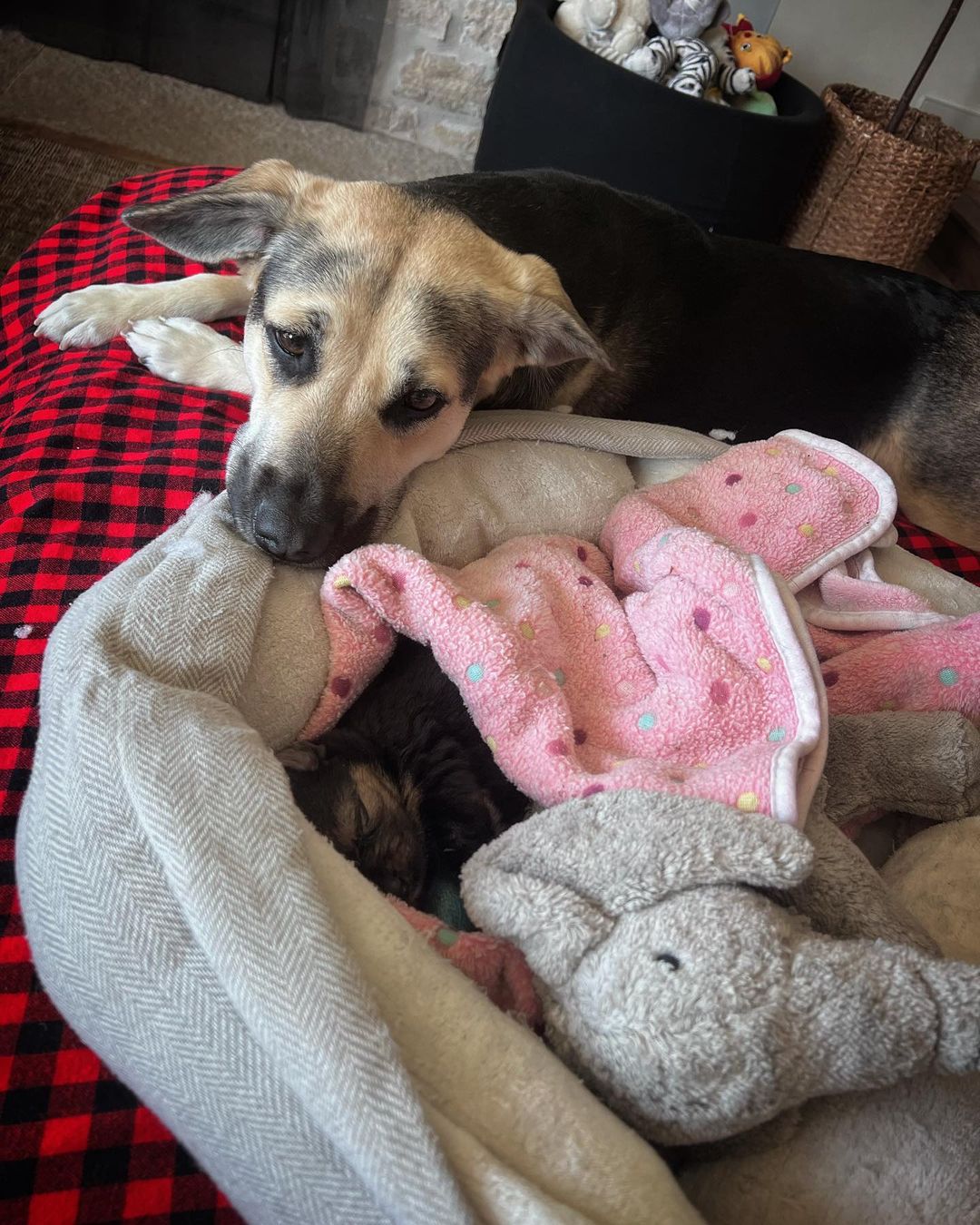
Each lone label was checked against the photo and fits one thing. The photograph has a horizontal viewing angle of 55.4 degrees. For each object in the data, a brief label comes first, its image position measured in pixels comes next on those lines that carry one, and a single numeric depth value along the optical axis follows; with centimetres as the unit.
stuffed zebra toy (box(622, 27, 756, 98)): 116
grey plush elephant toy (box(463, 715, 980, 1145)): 31
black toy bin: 108
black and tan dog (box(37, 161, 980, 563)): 54
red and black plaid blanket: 35
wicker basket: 118
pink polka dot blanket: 43
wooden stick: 115
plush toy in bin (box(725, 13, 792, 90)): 122
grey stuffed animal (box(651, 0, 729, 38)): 119
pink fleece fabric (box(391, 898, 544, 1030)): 38
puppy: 42
